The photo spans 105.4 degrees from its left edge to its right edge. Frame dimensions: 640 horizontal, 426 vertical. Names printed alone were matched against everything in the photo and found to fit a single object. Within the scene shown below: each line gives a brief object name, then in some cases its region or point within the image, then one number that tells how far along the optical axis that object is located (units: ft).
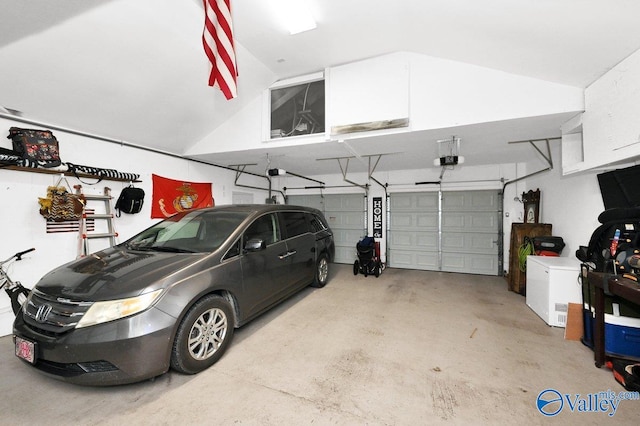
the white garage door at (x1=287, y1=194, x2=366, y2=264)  22.47
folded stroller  17.70
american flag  7.50
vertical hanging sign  21.67
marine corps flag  14.65
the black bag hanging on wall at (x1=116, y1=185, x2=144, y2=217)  12.71
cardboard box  8.92
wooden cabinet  13.84
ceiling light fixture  8.19
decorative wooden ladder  11.19
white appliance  9.53
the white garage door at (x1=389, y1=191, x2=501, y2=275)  18.66
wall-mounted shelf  9.28
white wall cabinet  7.07
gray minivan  5.66
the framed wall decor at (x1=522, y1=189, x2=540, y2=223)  15.90
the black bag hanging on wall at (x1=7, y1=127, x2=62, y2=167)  9.31
